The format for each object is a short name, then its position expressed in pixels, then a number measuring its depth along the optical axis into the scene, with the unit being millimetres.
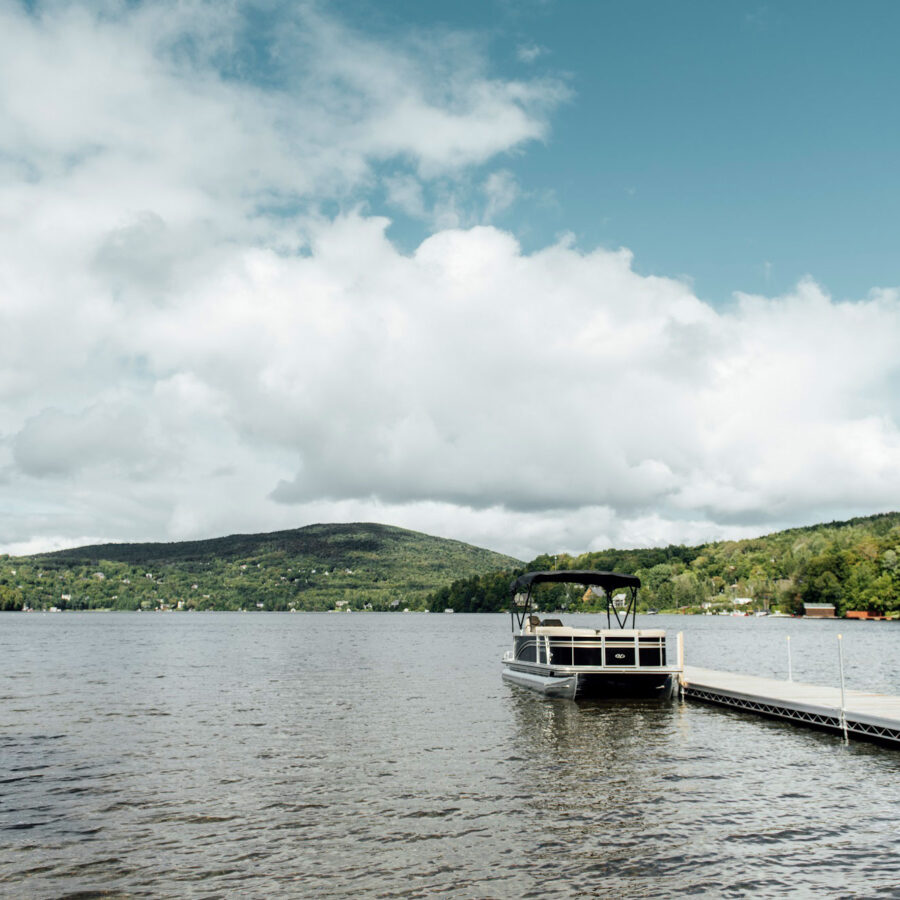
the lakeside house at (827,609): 198250
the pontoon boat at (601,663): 37688
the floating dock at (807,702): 27156
